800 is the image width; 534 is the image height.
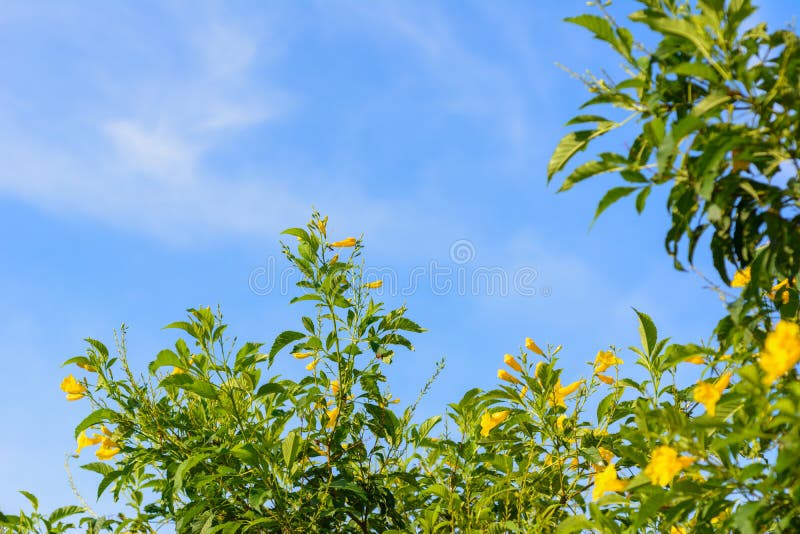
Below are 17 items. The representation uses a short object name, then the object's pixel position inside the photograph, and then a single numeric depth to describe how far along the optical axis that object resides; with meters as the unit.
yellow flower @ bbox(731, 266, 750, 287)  3.28
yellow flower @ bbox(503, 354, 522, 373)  4.21
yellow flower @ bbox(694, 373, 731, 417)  2.51
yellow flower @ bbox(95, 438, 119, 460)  4.41
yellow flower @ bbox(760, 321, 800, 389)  2.25
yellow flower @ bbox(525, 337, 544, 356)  4.24
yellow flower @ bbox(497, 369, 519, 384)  4.25
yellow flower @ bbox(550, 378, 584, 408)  4.23
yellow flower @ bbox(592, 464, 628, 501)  2.84
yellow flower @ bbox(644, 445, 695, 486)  2.51
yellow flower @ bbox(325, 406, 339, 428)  4.15
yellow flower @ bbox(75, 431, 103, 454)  4.51
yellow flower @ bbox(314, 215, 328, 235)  4.22
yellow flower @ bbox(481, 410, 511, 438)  4.30
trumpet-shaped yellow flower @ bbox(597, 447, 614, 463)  4.08
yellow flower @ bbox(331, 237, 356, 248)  4.28
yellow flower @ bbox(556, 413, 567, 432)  4.10
